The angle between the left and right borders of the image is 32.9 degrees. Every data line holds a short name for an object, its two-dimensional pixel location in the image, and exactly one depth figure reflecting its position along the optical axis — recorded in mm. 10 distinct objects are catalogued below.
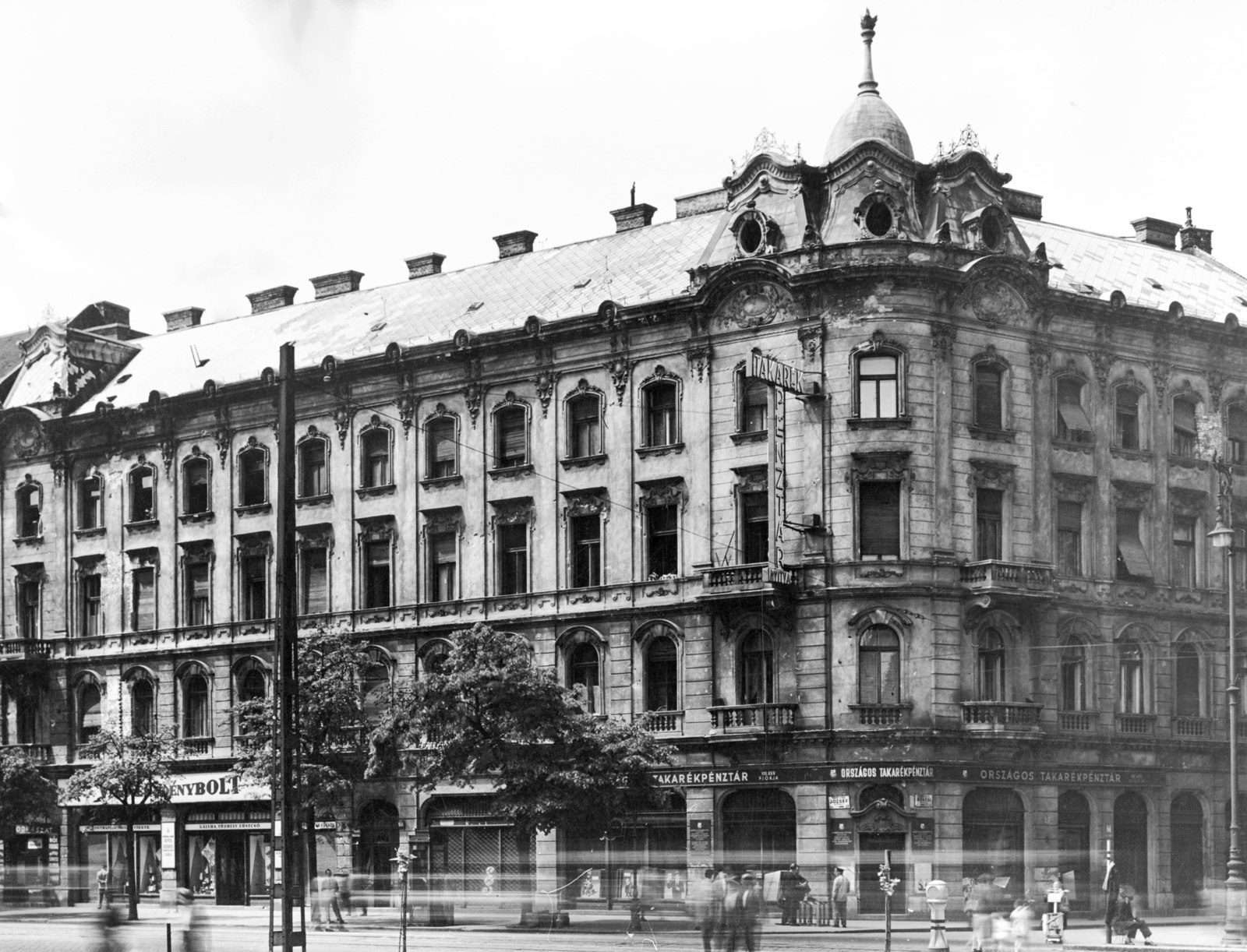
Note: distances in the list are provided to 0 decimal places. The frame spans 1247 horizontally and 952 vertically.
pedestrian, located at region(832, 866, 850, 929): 49812
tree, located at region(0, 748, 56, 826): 66375
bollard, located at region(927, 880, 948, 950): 37031
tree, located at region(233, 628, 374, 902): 55688
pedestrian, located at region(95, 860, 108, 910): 64938
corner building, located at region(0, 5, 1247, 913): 54188
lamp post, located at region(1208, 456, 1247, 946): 42250
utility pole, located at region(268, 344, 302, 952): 28078
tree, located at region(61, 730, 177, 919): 60969
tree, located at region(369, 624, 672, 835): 51000
